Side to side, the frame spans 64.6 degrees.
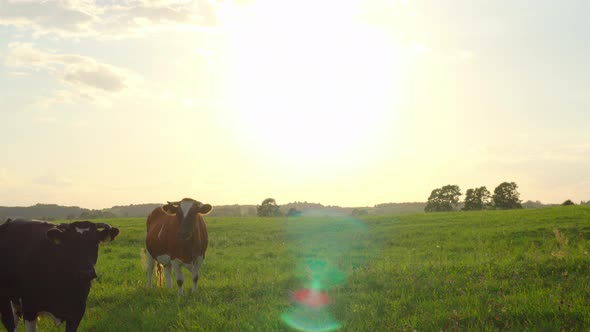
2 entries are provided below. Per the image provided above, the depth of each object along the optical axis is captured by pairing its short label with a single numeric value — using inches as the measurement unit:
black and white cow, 295.7
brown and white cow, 463.2
